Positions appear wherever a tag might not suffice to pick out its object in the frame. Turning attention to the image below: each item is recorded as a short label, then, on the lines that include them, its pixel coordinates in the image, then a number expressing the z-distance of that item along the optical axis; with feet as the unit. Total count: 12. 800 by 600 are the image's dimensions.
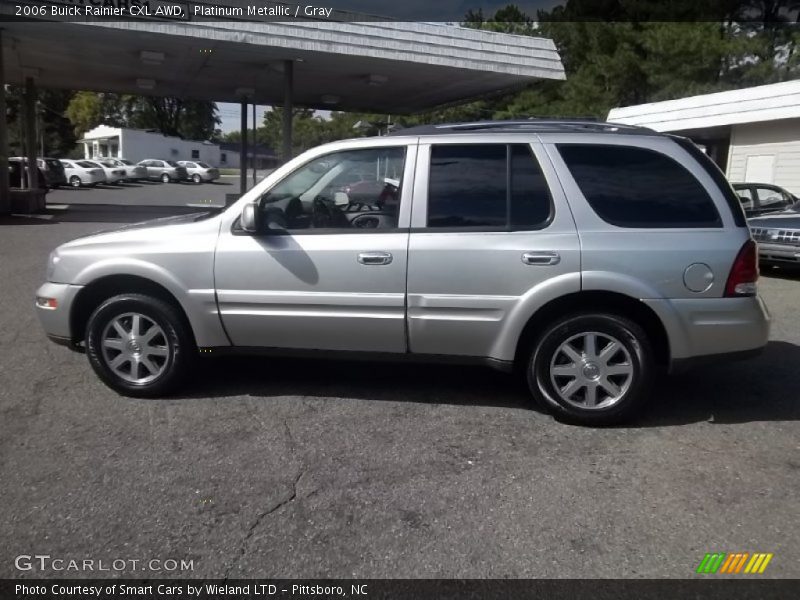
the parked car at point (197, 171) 155.63
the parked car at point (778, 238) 33.76
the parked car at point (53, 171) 106.01
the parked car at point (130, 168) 137.52
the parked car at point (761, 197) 42.68
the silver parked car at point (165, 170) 150.82
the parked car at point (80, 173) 121.29
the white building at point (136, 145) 186.80
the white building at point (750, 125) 60.08
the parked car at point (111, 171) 127.07
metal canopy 46.32
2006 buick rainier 13.91
